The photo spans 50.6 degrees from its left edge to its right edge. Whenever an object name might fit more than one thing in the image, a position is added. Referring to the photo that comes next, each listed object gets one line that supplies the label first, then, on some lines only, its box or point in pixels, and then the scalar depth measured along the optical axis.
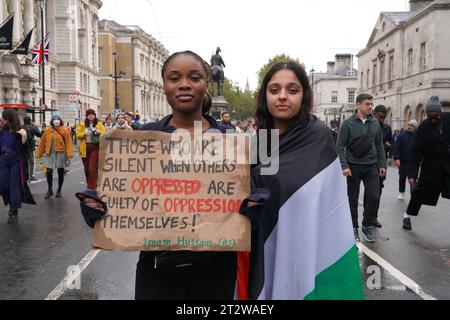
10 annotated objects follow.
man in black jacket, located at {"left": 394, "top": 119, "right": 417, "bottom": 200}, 11.44
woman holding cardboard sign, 2.42
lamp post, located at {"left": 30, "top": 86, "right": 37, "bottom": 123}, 38.32
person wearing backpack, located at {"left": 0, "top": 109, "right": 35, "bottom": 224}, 8.38
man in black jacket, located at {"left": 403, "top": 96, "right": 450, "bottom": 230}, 7.37
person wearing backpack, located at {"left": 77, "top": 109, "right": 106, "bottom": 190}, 10.67
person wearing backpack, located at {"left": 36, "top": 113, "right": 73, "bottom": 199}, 11.39
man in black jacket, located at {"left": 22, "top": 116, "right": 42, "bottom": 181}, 12.04
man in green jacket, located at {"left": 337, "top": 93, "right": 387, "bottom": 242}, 6.98
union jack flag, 31.25
